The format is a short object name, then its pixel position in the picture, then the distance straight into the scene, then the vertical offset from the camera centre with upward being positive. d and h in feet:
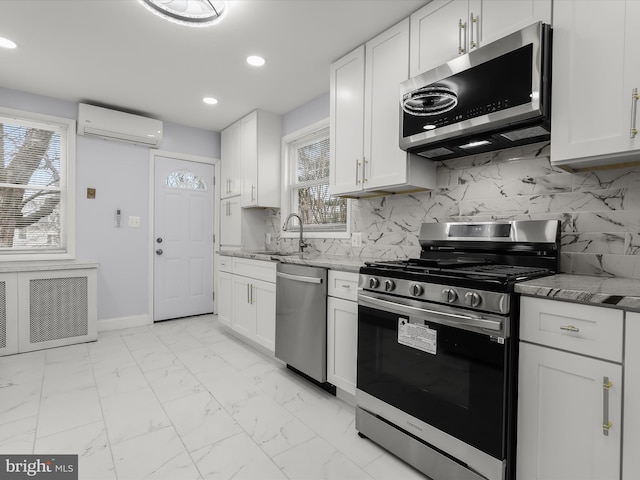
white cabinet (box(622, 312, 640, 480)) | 3.56 -1.69
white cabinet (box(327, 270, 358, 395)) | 7.07 -2.00
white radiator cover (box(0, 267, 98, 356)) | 10.52 -2.47
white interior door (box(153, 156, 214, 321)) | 14.21 -0.19
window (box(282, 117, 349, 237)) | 11.16 +1.77
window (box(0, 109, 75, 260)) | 11.30 +1.57
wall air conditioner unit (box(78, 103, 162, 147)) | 11.88 +3.88
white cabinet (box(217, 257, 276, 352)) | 9.71 -2.06
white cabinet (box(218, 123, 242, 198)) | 13.93 +3.05
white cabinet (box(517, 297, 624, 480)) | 3.73 -1.79
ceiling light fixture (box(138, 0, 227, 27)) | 6.37 +4.25
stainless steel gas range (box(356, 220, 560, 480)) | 4.39 -1.66
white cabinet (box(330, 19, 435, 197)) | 7.37 +2.66
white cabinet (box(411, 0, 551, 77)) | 5.38 +3.69
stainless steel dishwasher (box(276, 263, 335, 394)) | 7.75 -2.05
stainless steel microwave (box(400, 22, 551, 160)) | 5.09 +2.31
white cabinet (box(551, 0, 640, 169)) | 4.46 +2.15
